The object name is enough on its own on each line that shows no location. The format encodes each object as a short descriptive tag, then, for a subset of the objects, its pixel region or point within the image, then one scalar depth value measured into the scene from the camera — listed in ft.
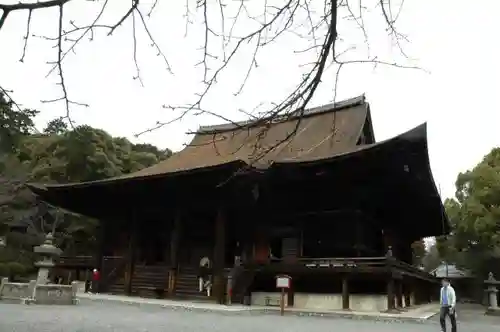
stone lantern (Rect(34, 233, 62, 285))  47.00
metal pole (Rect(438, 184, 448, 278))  58.99
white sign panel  40.62
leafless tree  8.28
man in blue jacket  29.25
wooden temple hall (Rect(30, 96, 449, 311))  44.68
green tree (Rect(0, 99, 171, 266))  79.51
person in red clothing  59.41
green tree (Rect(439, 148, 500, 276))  84.48
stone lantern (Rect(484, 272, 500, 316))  60.34
